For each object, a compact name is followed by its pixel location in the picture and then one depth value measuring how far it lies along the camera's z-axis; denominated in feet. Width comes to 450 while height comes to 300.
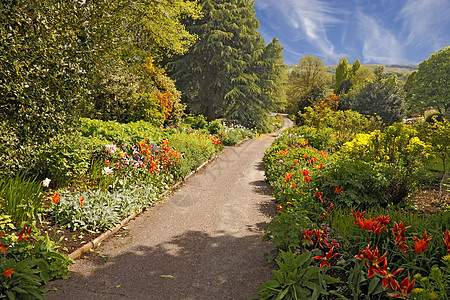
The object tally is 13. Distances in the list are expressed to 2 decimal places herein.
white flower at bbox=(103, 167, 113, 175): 18.59
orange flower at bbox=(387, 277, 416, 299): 8.30
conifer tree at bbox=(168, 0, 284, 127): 68.18
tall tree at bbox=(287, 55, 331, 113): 127.07
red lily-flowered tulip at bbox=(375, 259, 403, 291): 8.58
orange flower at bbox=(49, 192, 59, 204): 13.44
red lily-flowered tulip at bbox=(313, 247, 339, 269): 10.33
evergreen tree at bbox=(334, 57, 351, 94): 136.15
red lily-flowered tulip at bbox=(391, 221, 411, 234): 10.38
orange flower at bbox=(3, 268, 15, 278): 9.17
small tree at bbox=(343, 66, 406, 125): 70.08
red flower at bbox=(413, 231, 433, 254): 9.32
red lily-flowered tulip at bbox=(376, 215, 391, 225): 11.02
